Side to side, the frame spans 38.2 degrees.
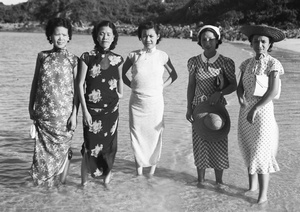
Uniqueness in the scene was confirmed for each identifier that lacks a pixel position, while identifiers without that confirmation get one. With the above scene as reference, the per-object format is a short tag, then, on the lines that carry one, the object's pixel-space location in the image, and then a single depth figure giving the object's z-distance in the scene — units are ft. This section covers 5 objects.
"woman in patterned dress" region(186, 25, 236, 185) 13.20
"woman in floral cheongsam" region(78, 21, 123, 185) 12.94
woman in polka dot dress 12.01
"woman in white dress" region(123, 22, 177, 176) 14.23
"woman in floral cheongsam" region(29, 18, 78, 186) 12.72
